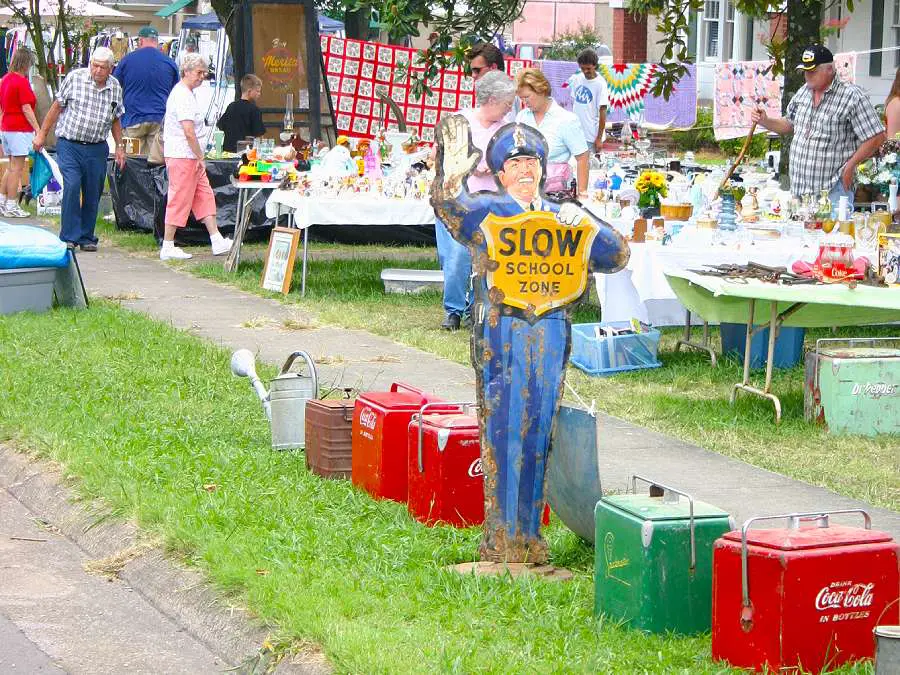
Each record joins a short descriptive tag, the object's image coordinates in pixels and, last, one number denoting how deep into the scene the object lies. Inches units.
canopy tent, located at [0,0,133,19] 1186.6
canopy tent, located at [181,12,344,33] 1216.0
